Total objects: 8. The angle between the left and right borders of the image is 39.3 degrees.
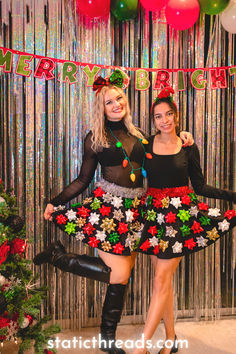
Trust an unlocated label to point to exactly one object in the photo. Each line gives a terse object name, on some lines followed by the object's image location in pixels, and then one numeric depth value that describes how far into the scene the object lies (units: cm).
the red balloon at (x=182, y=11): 219
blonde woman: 203
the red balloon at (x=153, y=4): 227
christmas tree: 182
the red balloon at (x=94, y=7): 218
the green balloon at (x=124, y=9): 224
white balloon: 225
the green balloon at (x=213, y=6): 224
